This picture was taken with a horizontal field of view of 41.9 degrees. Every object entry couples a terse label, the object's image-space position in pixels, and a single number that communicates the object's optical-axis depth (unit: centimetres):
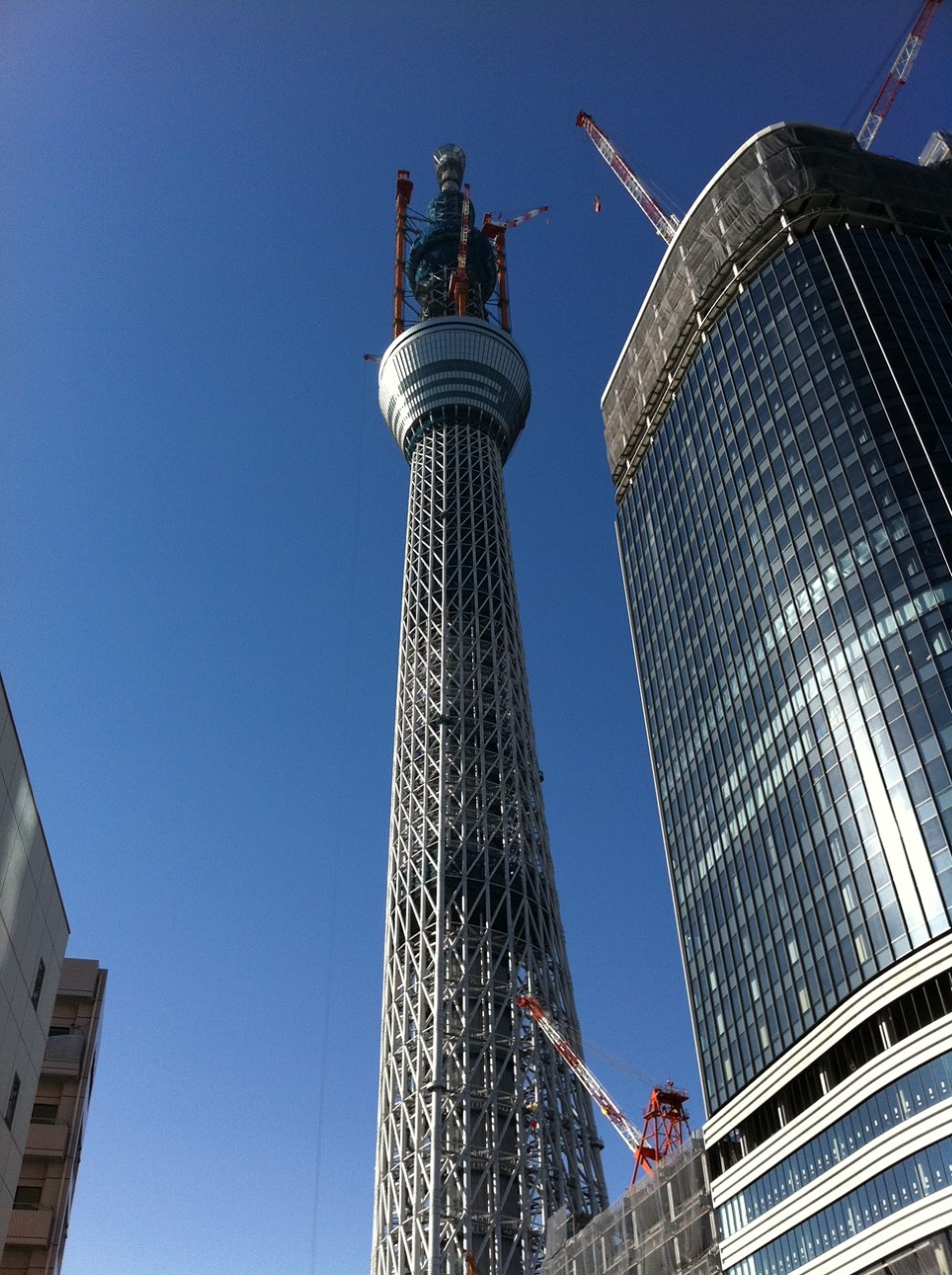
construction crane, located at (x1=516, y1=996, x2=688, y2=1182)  9306
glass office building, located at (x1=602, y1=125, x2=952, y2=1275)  6141
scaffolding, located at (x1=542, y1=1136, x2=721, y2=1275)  7275
